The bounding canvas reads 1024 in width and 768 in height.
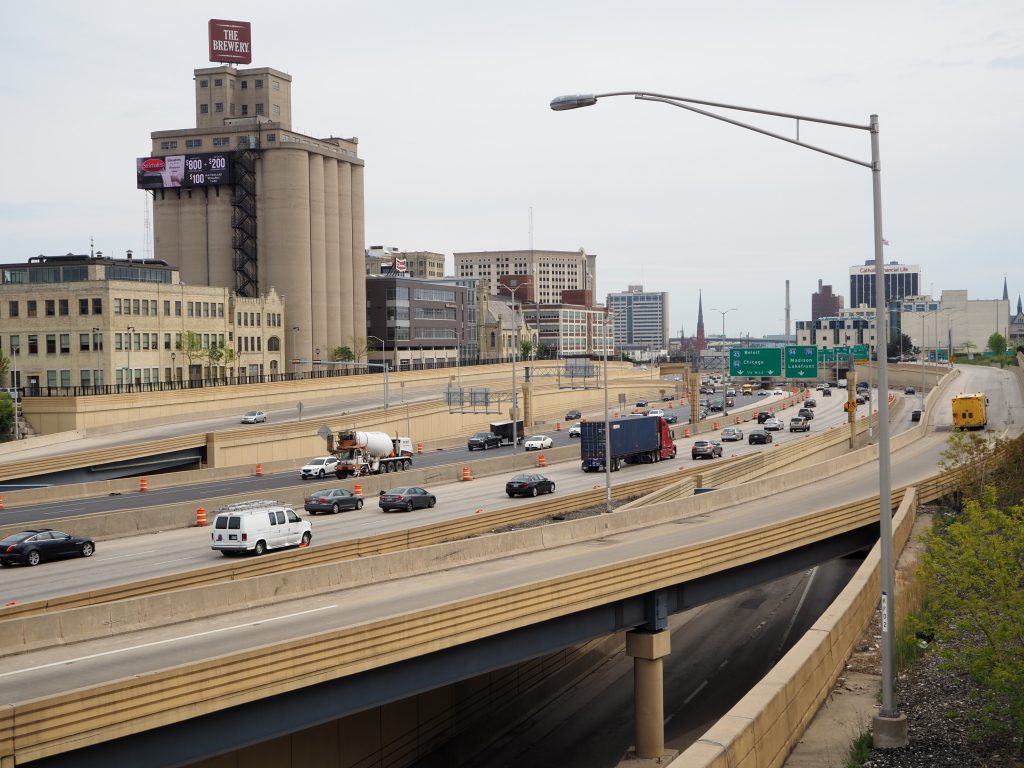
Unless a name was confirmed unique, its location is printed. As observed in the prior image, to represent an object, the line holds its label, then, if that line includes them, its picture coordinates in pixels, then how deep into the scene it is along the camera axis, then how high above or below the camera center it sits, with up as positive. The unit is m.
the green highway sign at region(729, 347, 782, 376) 97.44 -1.65
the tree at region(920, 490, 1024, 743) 18.23 -4.75
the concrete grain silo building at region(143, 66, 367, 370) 135.00 +19.40
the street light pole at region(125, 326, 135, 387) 89.19 +1.38
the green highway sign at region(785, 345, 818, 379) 95.71 -1.59
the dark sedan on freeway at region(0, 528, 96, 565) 35.06 -6.48
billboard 136.75 +23.86
